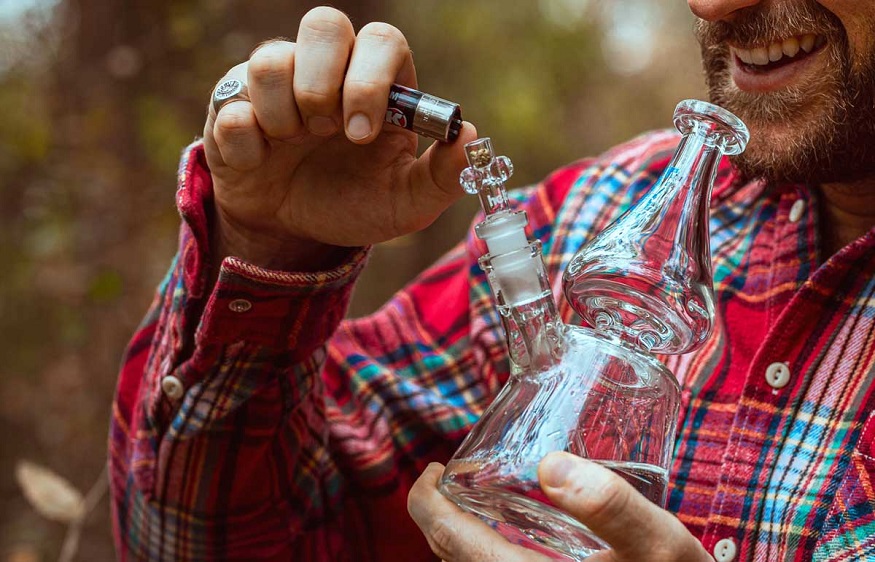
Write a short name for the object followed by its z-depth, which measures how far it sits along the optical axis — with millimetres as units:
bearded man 1012
